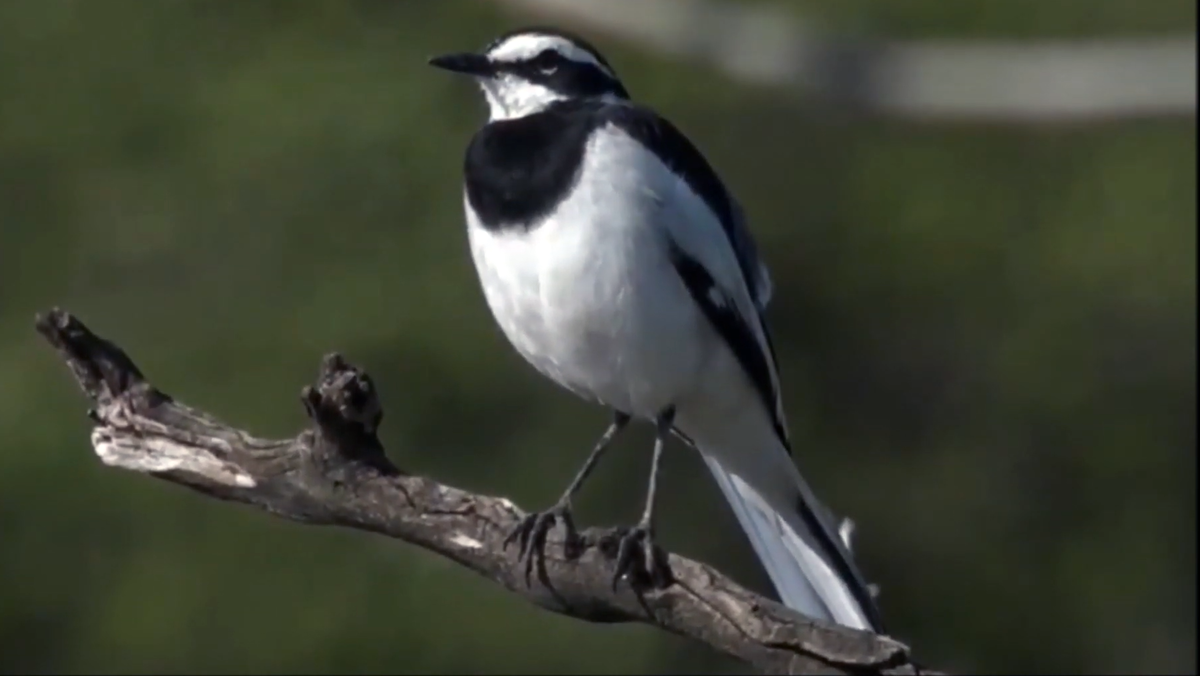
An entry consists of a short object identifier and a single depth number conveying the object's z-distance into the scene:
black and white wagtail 8.85
